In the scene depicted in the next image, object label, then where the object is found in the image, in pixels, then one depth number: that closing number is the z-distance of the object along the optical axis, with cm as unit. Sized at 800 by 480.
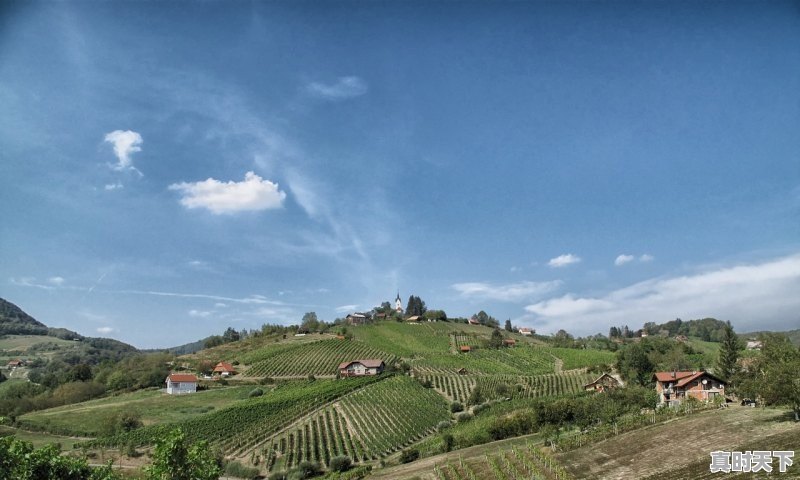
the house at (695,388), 5888
